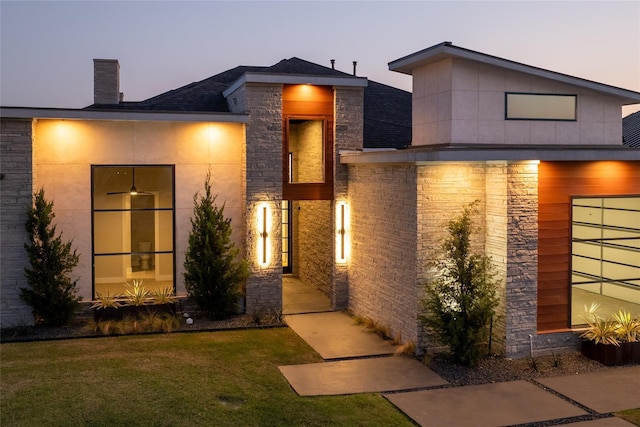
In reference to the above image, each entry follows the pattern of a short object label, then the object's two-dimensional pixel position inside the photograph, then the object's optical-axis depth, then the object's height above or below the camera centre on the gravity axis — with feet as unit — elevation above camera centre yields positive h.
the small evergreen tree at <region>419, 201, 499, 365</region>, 38.01 -5.76
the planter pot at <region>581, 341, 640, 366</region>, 39.04 -8.93
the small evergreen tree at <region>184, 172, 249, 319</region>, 48.93 -4.89
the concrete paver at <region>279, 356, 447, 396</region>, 34.63 -9.65
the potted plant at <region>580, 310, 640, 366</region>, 39.09 -8.27
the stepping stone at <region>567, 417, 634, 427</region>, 30.22 -10.11
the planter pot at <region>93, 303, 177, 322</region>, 47.57 -8.02
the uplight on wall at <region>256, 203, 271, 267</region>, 51.34 -2.50
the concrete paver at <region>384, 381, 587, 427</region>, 30.60 -9.94
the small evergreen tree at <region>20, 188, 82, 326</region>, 45.91 -4.93
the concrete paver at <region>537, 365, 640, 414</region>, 32.83 -9.83
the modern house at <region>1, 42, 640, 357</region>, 40.50 +1.17
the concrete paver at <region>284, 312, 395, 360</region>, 41.75 -9.23
